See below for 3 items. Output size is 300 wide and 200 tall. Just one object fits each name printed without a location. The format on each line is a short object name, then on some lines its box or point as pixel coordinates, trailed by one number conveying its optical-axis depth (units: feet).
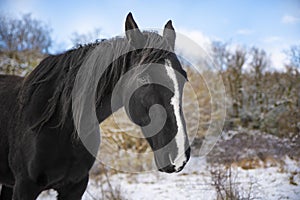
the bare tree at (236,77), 39.17
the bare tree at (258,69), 37.09
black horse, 5.16
